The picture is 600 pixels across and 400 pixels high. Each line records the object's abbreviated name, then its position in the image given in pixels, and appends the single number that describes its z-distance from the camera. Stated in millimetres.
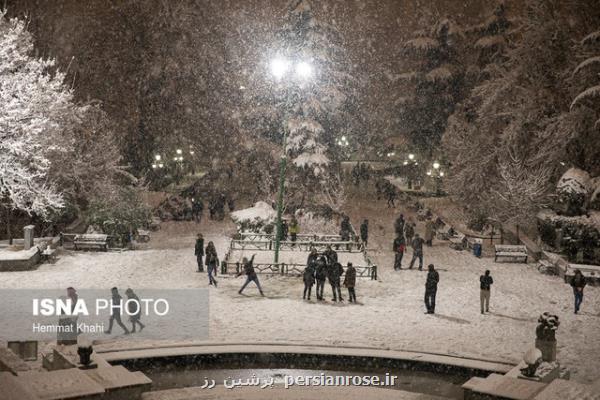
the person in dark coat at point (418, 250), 24812
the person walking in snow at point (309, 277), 19797
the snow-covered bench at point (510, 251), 26875
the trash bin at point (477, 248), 27875
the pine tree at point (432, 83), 51938
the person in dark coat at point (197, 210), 36688
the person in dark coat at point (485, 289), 18828
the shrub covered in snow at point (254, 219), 31016
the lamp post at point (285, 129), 22297
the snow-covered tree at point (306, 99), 35625
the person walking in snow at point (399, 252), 24750
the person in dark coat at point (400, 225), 29384
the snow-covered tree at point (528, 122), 32250
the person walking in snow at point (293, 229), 28873
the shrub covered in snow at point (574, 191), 28266
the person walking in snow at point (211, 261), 21344
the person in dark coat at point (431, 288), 18422
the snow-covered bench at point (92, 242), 27516
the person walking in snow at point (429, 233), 30812
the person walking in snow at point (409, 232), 30312
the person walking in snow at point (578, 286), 19078
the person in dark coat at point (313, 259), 19953
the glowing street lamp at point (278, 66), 22594
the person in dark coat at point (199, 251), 23750
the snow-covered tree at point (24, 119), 25297
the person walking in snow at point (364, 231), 29688
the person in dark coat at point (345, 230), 29547
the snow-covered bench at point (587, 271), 22938
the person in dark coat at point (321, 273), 19750
